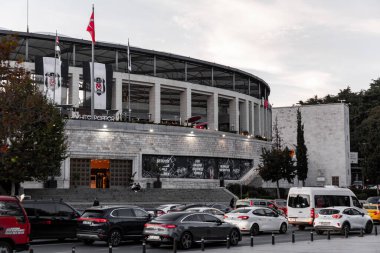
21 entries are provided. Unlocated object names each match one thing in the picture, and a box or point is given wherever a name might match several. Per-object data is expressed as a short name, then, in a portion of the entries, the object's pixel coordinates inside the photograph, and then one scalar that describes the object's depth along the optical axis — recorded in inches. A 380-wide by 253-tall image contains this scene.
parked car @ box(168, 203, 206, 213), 1287.9
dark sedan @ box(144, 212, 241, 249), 898.7
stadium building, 2335.1
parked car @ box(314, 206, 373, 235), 1172.5
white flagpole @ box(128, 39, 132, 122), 2471.7
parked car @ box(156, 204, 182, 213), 1365.7
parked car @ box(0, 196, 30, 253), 740.0
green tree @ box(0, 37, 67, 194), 1558.8
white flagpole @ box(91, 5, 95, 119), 2310.5
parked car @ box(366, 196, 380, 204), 1812.3
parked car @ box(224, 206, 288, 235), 1167.6
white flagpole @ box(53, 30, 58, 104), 2327.8
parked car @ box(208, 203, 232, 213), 1444.4
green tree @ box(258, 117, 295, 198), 2546.8
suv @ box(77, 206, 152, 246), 951.6
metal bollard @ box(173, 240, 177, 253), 805.2
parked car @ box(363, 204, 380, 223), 1498.5
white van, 1305.4
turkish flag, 2245.3
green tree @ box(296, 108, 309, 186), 2977.4
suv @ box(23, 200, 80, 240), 998.4
